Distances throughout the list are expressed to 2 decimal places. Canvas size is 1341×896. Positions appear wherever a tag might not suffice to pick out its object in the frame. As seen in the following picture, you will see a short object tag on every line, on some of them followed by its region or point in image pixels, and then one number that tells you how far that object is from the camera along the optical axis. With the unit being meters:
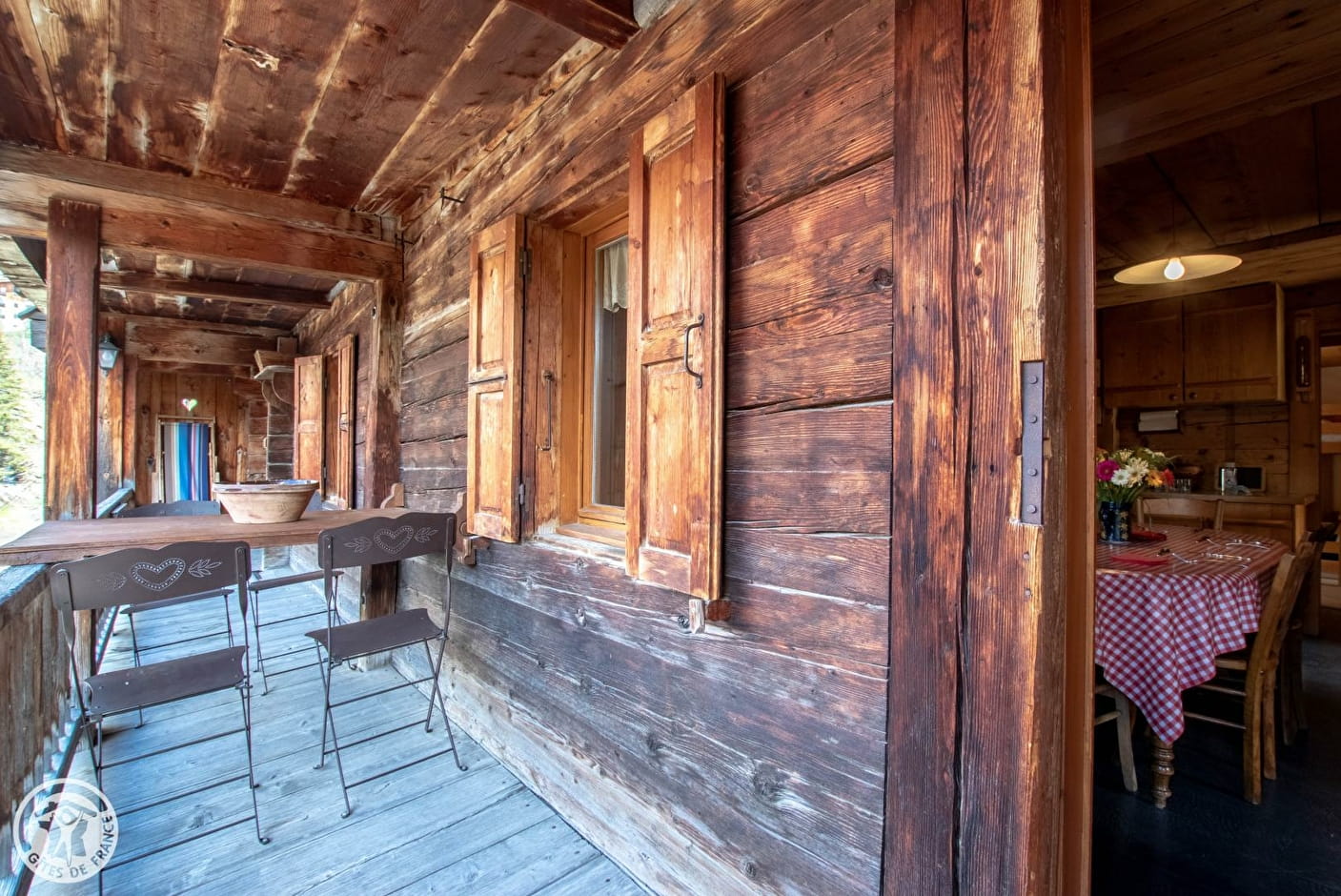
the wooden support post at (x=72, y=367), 2.55
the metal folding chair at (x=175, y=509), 4.11
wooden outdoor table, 1.83
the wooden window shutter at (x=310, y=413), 5.32
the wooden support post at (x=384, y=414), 3.32
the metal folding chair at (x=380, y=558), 2.13
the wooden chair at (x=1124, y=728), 2.12
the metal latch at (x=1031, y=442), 0.88
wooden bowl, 2.43
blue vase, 2.96
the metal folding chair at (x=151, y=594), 1.64
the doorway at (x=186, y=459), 8.59
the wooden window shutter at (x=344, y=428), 4.53
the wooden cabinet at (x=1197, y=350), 4.42
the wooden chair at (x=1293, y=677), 2.52
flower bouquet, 2.85
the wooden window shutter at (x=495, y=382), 2.19
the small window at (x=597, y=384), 2.25
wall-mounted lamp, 5.61
